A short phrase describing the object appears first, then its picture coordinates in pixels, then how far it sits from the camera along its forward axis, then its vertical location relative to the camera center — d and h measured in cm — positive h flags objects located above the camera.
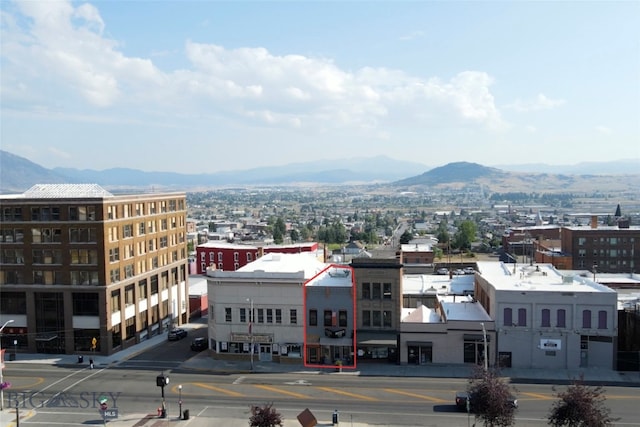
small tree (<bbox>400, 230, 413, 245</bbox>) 17712 -1839
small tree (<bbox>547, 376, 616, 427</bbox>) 3306 -1294
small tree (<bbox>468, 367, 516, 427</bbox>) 3512 -1321
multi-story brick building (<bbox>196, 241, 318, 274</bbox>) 10444 -1312
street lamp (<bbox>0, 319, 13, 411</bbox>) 4512 -1654
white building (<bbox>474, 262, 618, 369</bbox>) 5547 -1389
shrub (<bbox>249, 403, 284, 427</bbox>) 3588 -1423
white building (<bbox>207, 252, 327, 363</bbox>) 5959 -1346
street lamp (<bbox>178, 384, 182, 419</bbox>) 4336 -1667
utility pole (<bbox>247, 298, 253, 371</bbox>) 5858 -1447
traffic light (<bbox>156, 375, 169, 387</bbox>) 4239 -1414
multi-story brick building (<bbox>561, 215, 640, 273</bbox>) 11169 -1365
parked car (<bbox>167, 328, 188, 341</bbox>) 7138 -1849
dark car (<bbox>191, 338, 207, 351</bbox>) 6538 -1792
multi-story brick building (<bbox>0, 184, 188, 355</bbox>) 6334 -990
